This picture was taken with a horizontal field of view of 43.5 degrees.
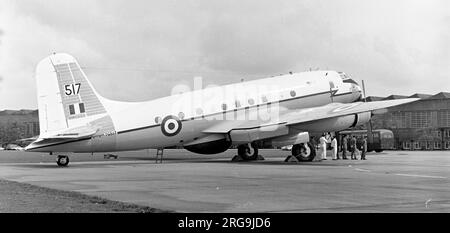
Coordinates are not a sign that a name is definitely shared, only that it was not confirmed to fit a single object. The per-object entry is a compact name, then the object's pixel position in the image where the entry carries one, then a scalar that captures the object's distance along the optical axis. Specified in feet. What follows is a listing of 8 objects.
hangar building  217.56
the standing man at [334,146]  141.65
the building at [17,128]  342.89
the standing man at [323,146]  135.74
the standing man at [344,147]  147.25
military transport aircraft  102.06
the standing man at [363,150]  143.02
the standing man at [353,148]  145.69
